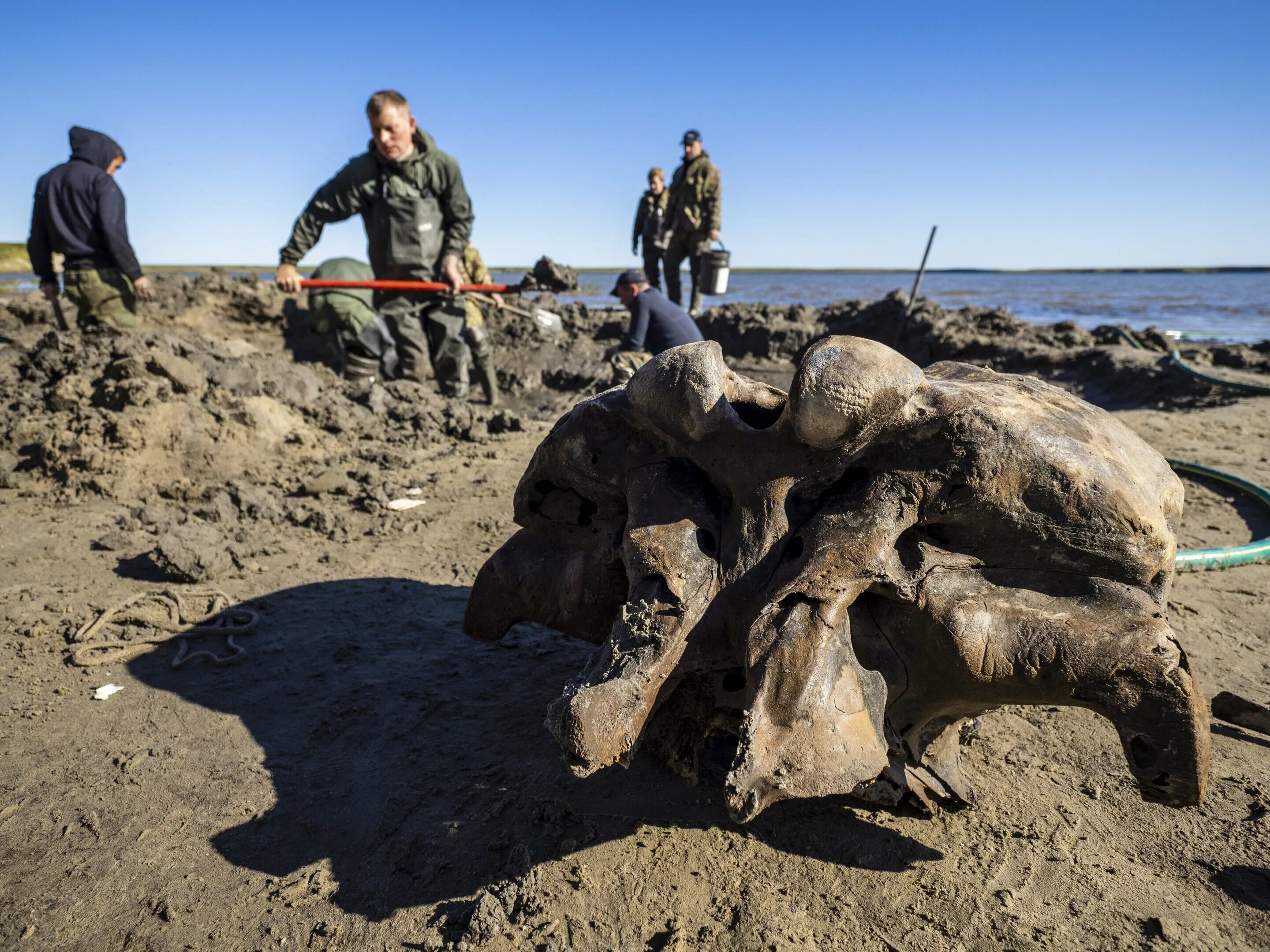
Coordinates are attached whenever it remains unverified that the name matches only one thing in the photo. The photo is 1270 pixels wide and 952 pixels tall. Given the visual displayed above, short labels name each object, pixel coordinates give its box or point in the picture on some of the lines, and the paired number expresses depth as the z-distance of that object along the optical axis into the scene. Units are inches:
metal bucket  406.3
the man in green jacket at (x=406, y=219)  251.0
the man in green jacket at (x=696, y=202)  468.1
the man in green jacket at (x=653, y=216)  506.0
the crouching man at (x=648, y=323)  292.7
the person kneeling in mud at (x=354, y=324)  309.3
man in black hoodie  260.8
